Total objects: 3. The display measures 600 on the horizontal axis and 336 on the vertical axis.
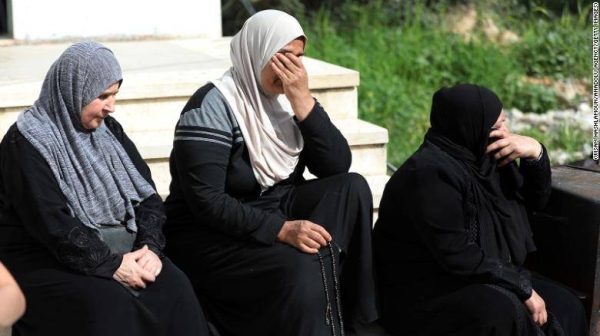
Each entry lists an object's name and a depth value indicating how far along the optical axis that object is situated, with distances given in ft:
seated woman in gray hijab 20.81
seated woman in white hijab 22.76
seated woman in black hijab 22.70
